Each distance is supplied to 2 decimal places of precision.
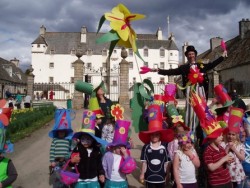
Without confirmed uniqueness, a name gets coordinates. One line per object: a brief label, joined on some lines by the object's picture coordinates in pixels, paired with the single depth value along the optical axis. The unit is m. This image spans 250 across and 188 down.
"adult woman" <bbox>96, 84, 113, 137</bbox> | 5.68
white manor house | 56.22
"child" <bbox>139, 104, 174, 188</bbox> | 4.18
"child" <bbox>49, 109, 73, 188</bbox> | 4.78
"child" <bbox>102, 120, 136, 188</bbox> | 4.12
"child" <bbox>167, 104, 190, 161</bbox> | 4.58
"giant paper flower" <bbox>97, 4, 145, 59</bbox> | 4.89
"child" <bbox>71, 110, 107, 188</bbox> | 4.13
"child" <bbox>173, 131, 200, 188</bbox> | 3.97
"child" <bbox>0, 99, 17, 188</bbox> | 3.75
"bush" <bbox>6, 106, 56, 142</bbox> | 11.67
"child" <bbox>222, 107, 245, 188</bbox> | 4.31
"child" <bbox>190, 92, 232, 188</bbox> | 3.95
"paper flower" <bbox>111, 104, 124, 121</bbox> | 5.21
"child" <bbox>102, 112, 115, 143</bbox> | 5.37
